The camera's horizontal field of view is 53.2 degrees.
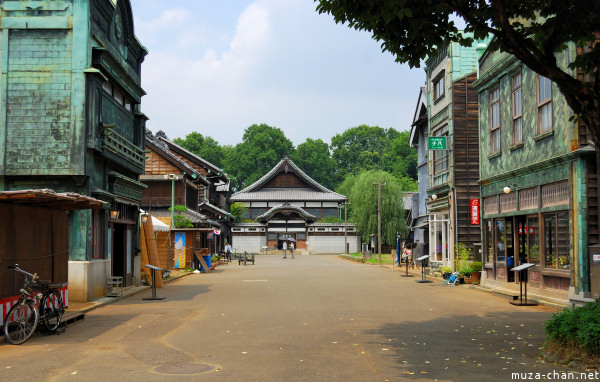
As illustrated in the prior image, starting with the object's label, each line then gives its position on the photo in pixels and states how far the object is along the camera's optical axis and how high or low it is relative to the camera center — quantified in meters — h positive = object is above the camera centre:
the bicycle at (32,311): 10.52 -1.65
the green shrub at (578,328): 8.24 -1.56
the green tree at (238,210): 72.69 +1.37
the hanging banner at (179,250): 36.22 -1.73
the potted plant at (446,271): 26.09 -2.30
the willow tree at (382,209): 63.09 +1.22
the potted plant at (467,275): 24.36 -2.24
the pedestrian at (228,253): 52.21 -2.78
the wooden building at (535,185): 15.06 +1.02
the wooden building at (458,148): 27.62 +3.34
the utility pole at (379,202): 50.97 +1.65
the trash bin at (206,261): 36.26 -2.50
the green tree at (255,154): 107.12 +12.11
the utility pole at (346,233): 74.05 -1.52
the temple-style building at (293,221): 75.94 -0.01
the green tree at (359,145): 116.56 +15.21
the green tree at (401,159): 104.00 +10.86
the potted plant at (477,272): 23.92 -2.07
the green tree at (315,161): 111.56 +11.22
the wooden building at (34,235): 11.49 -0.29
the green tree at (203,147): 110.31 +13.83
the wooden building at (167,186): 41.28 +2.57
